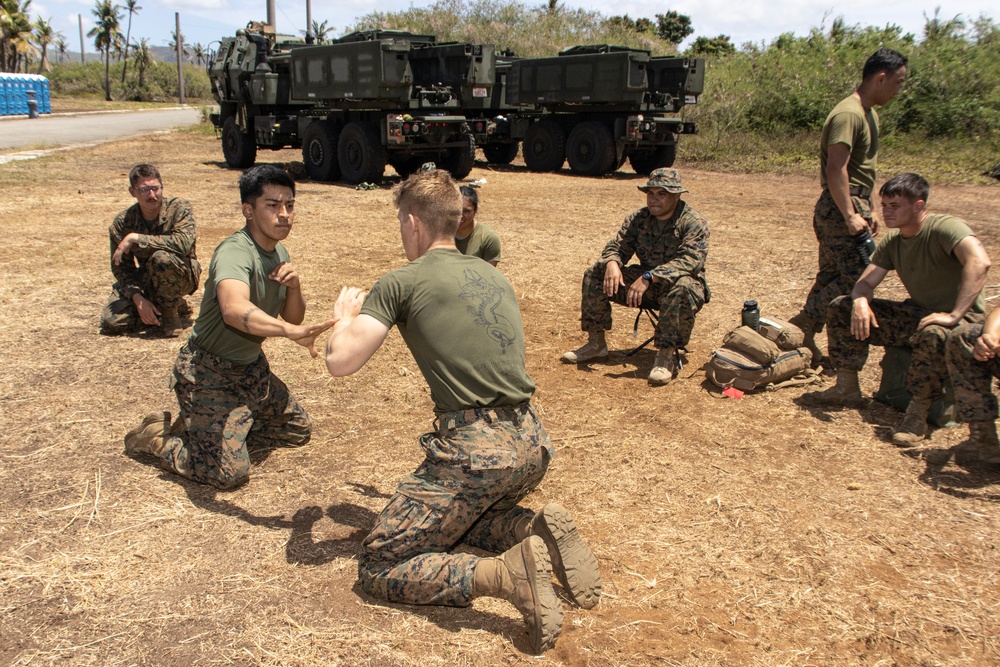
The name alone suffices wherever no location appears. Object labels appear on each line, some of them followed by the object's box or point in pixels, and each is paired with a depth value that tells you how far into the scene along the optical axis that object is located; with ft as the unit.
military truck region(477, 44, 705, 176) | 52.65
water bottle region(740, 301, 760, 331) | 17.67
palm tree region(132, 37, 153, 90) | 237.04
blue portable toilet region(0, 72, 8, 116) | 114.32
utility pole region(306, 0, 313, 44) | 113.91
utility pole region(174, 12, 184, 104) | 195.72
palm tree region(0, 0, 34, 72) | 192.54
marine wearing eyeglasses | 18.78
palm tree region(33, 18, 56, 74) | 230.48
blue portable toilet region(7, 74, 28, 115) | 115.75
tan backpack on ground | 16.65
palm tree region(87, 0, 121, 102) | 254.88
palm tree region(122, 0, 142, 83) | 267.14
